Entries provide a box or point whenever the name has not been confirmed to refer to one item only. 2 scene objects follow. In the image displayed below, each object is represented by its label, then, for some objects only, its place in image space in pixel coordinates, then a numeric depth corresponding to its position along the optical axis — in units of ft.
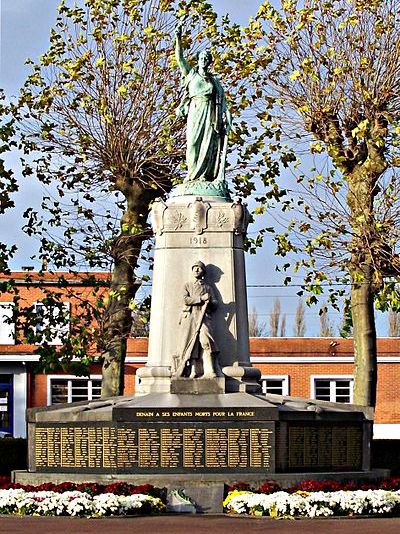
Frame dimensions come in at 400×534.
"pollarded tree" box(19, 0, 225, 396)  109.91
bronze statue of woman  86.12
